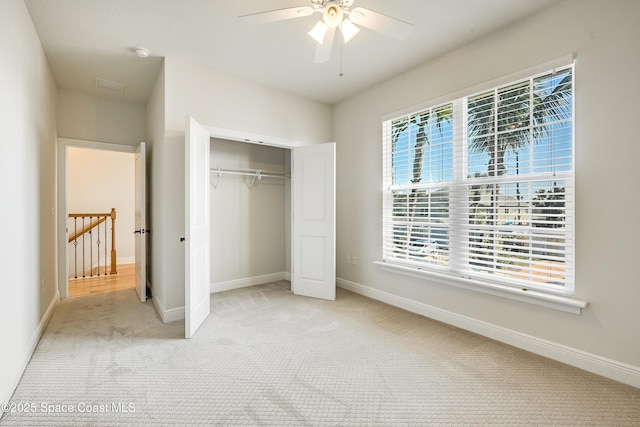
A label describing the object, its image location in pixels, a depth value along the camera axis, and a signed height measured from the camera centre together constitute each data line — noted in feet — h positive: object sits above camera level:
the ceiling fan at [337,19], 6.32 +4.25
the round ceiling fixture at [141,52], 9.72 +5.38
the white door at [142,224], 12.59 -0.53
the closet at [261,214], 10.64 -0.13
